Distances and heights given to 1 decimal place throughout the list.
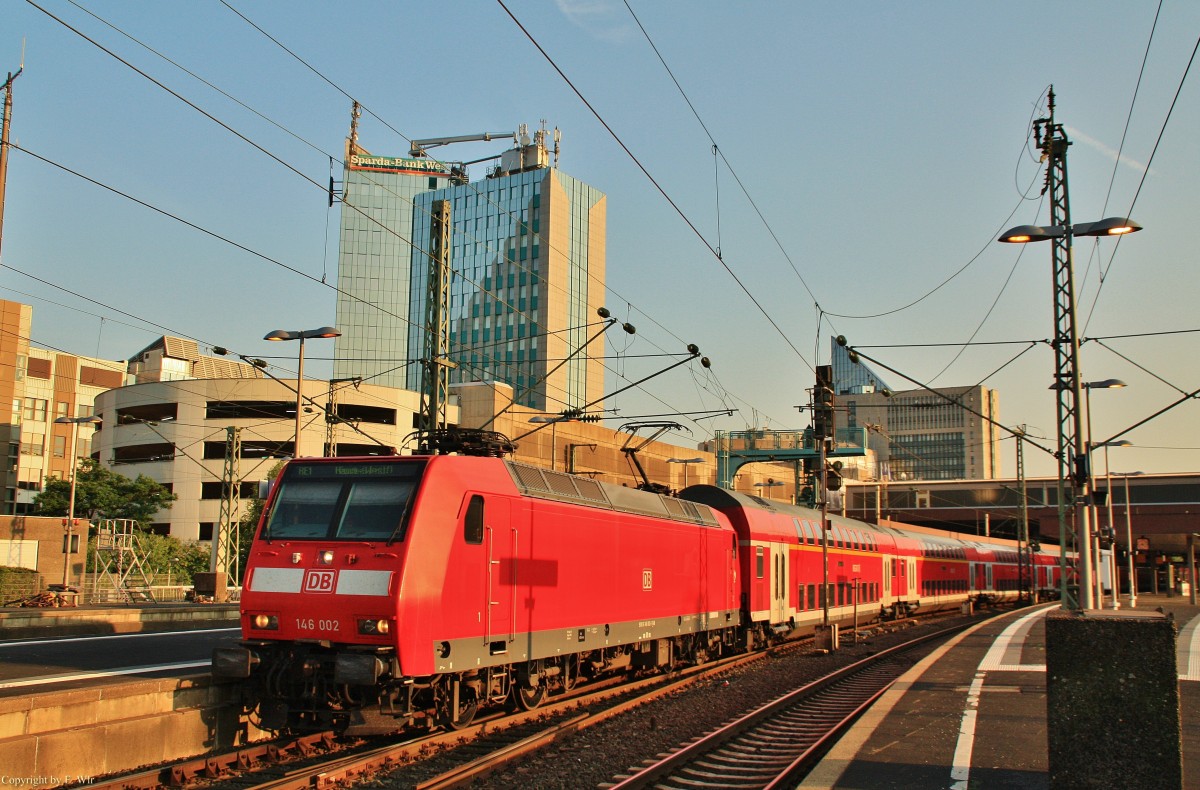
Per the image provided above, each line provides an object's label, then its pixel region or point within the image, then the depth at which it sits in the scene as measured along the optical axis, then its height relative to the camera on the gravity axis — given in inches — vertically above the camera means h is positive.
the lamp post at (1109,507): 1163.0 +58.6
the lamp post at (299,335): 1139.9 +220.9
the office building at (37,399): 3361.2 +479.7
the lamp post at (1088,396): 1057.9 +188.3
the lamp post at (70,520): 1536.4 +14.8
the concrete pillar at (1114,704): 291.7 -45.1
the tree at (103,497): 2541.8 +84.2
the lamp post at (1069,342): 611.5 +133.5
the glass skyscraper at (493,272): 4480.8 +1231.7
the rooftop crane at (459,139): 5419.3 +2183.3
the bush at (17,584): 1441.9 -79.9
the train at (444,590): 443.5 -26.7
